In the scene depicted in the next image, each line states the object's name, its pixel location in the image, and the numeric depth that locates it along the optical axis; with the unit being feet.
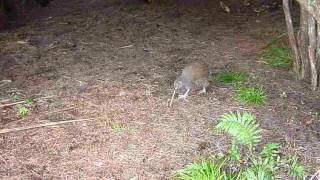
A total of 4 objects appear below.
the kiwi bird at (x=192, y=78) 16.34
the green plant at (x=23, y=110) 15.69
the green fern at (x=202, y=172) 12.21
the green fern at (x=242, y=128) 13.19
